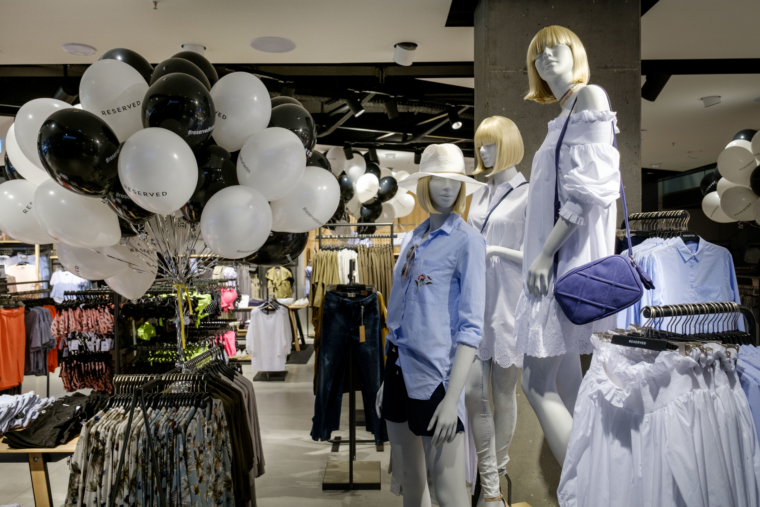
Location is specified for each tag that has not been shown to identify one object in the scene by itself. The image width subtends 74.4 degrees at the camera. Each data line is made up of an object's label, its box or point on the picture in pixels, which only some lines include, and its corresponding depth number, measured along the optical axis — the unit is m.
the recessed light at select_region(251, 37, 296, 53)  4.03
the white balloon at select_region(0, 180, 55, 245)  2.34
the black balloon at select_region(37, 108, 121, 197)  1.85
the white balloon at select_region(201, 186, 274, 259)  2.05
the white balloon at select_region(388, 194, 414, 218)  6.98
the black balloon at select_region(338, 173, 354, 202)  5.59
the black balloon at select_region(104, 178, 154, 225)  2.04
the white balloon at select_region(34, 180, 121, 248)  2.10
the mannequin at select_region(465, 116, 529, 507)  2.08
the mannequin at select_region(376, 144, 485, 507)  1.60
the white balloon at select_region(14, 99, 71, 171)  2.24
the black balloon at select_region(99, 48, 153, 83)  2.32
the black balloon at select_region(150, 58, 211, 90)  2.15
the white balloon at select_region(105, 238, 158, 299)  2.68
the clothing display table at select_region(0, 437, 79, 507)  2.53
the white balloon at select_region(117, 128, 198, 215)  1.87
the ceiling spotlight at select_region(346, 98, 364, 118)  5.09
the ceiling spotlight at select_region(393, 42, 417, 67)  4.08
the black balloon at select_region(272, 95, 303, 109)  2.72
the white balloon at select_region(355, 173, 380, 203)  5.89
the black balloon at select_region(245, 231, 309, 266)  2.64
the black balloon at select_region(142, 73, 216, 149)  1.92
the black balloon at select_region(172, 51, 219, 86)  2.46
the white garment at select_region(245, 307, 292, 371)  6.21
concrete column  2.84
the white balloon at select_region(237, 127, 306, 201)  2.16
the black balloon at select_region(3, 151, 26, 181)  2.61
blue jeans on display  3.45
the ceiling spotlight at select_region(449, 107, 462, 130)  5.59
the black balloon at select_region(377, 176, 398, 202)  6.22
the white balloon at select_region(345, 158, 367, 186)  6.51
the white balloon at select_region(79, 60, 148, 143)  2.07
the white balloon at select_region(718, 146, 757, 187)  4.68
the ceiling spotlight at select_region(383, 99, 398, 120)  5.32
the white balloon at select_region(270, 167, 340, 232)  2.42
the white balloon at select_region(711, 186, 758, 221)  4.86
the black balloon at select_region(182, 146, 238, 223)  2.18
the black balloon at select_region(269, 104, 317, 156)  2.45
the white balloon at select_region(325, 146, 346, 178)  6.56
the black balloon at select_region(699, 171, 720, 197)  6.53
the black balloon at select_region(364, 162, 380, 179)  6.45
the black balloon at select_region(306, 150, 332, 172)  2.71
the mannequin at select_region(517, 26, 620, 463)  1.54
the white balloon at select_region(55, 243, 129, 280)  2.49
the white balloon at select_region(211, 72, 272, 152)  2.22
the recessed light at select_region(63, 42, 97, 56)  4.06
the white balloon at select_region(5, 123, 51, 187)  2.48
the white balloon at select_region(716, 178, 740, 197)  5.14
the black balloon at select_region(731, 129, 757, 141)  5.26
